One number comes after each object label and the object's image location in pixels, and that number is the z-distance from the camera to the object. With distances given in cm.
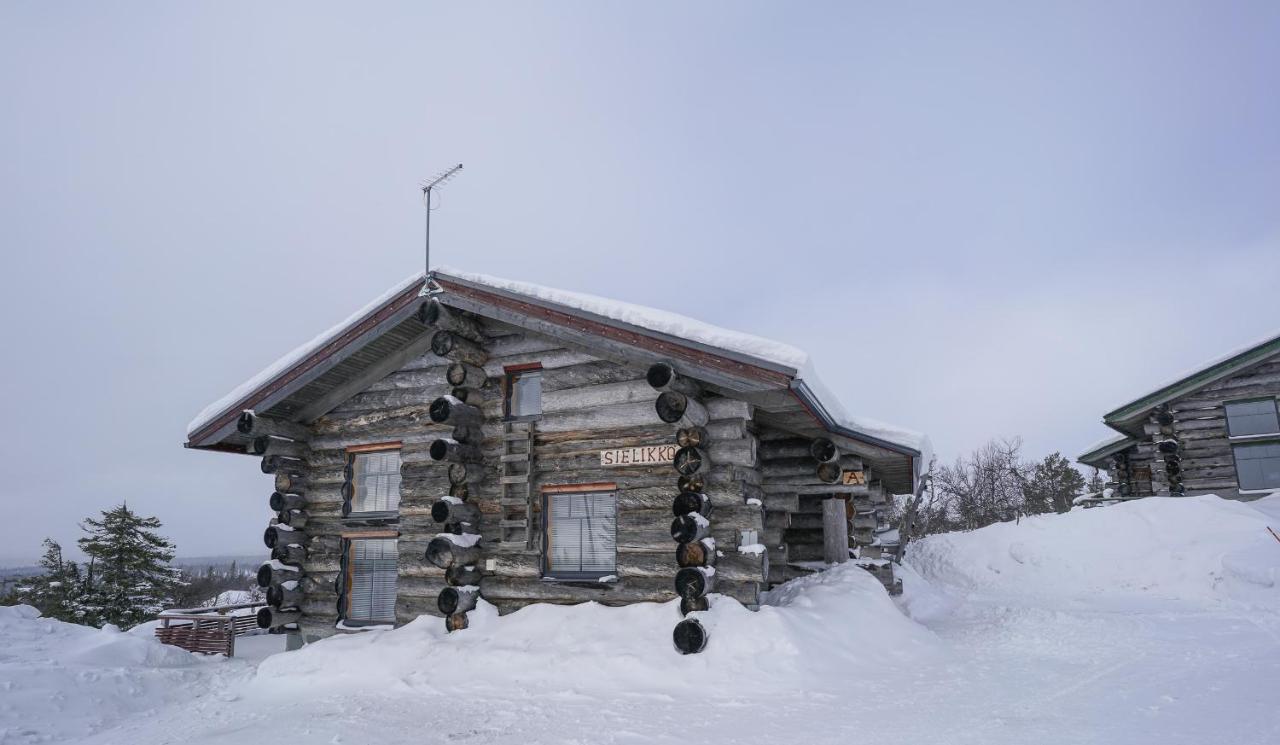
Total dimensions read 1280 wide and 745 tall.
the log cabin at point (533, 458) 922
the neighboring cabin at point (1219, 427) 1717
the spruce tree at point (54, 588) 3046
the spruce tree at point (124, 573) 3044
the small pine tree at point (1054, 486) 4325
